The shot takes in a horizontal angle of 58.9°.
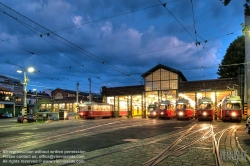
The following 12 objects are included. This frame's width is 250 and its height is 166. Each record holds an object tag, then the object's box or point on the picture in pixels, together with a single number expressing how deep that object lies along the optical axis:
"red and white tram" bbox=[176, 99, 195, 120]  37.16
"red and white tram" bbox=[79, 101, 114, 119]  43.44
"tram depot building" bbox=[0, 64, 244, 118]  43.78
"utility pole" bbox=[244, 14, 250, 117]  34.44
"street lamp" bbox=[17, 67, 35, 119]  31.53
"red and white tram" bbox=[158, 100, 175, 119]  39.94
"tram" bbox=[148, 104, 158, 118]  45.16
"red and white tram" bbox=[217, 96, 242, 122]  30.02
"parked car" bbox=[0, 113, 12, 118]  64.44
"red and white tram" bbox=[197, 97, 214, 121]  34.03
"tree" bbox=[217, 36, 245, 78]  43.02
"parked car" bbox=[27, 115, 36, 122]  35.16
